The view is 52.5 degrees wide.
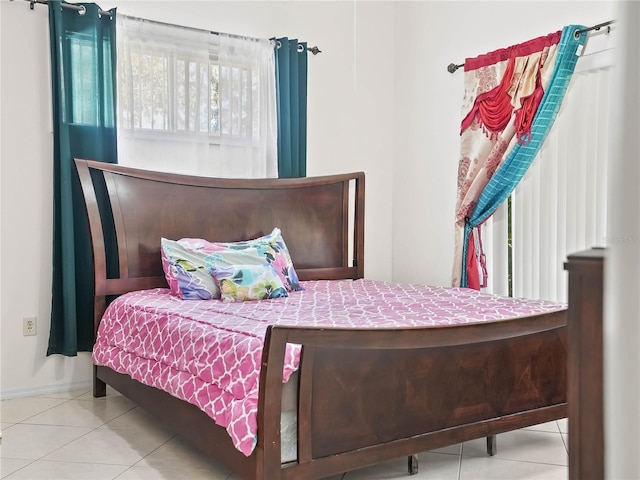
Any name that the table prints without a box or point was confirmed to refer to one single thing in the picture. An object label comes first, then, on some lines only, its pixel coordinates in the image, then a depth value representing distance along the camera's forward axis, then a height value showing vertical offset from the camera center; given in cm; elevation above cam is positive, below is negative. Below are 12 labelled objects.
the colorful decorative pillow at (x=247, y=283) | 314 -32
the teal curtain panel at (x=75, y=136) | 339 +44
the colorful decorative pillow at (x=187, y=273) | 321 -27
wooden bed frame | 193 -59
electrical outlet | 342 -56
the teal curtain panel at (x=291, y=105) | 412 +72
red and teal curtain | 344 +53
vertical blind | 329 +10
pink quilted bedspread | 201 -41
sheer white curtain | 367 +69
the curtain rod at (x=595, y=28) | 322 +94
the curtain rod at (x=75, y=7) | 337 +112
